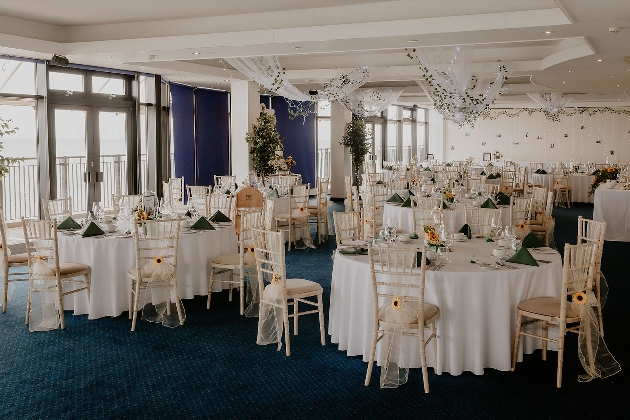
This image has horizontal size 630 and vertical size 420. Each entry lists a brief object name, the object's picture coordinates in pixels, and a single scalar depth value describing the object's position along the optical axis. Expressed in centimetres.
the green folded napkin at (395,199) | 987
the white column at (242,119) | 1410
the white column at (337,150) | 1827
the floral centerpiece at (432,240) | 527
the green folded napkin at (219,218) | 756
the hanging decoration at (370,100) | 1595
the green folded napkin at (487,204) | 833
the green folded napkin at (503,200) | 947
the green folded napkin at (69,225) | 695
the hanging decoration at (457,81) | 959
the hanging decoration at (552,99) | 1809
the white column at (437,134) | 2731
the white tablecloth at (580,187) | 1781
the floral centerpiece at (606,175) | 1276
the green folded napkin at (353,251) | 541
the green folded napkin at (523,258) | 503
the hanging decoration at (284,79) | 1055
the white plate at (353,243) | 575
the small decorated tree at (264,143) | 1395
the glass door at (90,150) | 1188
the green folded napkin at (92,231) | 658
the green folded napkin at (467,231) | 641
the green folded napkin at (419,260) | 491
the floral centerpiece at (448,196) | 935
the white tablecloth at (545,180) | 1801
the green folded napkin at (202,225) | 706
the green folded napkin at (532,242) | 559
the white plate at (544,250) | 552
